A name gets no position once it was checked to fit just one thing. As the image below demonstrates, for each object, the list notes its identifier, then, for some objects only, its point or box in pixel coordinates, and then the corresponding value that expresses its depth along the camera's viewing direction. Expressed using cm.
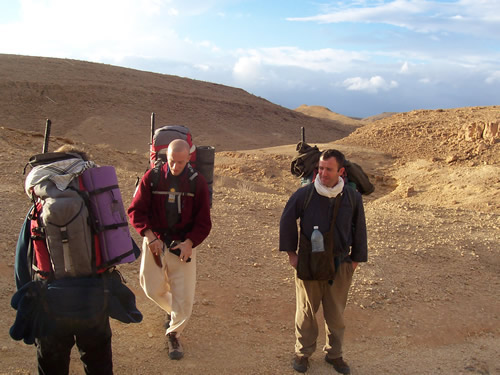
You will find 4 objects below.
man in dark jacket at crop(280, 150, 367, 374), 370
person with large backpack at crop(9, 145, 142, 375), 274
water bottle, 366
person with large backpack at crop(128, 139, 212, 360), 370
